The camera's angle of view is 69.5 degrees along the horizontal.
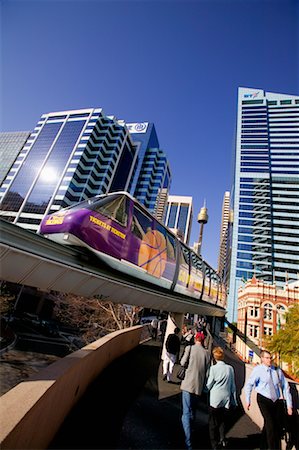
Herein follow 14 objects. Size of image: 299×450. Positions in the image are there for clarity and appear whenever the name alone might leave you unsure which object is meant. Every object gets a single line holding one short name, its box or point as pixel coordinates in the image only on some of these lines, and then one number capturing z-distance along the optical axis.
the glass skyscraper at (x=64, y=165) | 60.32
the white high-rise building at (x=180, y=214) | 156.88
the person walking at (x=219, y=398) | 3.59
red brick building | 41.50
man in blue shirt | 3.43
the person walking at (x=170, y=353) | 6.61
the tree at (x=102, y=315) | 19.58
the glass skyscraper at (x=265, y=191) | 73.62
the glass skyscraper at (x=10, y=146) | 77.23
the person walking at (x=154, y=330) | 14.83
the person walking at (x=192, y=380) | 3.63
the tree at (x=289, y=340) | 15.64
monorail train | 4.18
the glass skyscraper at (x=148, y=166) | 86.91
